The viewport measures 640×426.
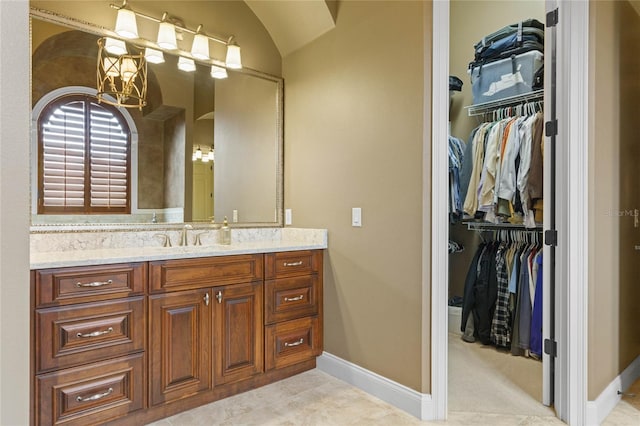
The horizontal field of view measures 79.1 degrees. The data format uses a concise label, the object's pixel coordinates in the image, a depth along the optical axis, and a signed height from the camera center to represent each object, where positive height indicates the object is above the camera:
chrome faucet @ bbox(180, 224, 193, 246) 2.54 -0.16
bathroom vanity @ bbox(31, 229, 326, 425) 1.72 -0.60
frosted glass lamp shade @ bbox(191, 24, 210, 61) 2.59 +1.13
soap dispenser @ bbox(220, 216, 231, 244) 2.69 -0.15
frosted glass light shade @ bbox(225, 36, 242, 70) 2.76 +1.14
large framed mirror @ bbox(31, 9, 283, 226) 2.17 +0.55
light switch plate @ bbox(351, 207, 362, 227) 2.46 -0.01
